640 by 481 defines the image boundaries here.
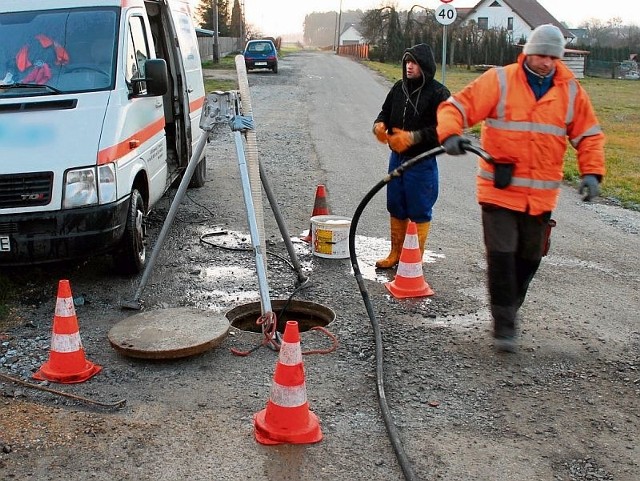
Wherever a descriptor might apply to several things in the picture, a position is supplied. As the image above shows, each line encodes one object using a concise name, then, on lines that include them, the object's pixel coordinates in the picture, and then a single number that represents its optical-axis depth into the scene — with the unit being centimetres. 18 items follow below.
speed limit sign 1639
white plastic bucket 698
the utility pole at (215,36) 4028
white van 547
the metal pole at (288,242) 630
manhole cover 470
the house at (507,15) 7669
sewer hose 362
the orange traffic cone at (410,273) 614
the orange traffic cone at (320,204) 778
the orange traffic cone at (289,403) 379
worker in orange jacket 467
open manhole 578
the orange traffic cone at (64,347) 448
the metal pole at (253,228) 520
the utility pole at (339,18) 9828
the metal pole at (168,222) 571
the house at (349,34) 12938
